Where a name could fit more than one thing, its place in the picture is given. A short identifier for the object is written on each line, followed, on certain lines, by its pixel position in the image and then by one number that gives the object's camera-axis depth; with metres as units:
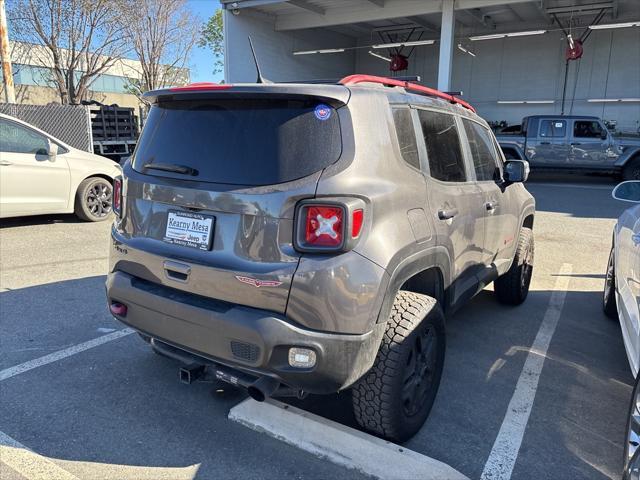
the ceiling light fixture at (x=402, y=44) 20.51
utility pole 13.20
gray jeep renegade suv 2.27
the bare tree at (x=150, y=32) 23.44
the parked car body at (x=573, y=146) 15.09
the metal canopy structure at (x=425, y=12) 18.16
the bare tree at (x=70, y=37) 21.16
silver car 2.26
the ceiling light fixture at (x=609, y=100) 20.67
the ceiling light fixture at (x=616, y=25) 17.60
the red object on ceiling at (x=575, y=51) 19.34
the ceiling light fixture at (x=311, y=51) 23.17
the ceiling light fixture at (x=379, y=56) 24.95
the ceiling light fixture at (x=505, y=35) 18.80
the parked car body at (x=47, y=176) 7.04
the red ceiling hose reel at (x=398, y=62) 24.06
